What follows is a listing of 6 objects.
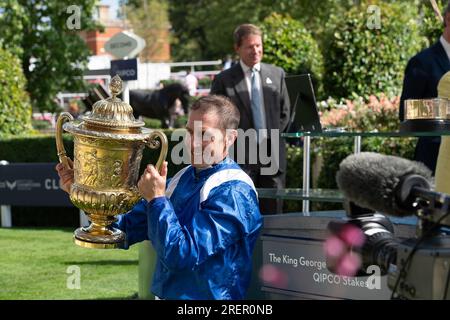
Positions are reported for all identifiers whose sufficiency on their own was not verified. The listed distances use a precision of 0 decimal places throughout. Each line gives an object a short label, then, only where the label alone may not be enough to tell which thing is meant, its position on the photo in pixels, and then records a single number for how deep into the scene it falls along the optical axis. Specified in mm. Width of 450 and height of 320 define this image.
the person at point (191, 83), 25234
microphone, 2041
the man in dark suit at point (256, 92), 6684
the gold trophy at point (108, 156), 3156
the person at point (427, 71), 5109
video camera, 2037
